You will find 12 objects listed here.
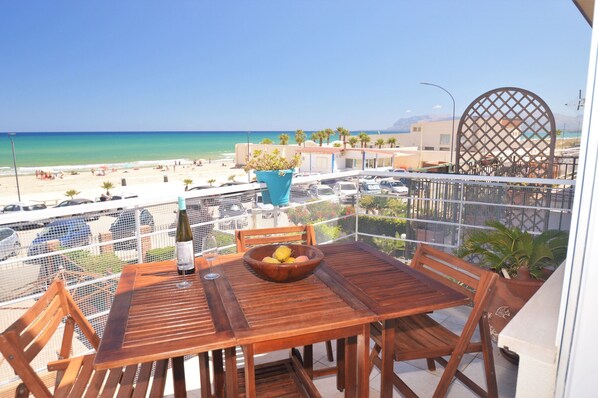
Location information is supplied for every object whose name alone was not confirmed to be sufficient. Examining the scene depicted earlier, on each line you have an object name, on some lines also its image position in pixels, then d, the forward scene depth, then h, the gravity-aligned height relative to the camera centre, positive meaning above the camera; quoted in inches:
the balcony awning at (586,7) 81.0 +28.7
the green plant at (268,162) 115.3 -7.2
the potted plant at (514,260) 90.9 -32.9
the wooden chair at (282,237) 83.6 -22.5
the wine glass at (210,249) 68.4 -19.7
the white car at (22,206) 715.4 -126.4
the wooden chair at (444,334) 59.5 -37.0
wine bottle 63.7 -17.6
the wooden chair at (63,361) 46.6 -31.1
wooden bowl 56.7 -19.6
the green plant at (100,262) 104.3 -33.7
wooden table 44.2 -23.0
